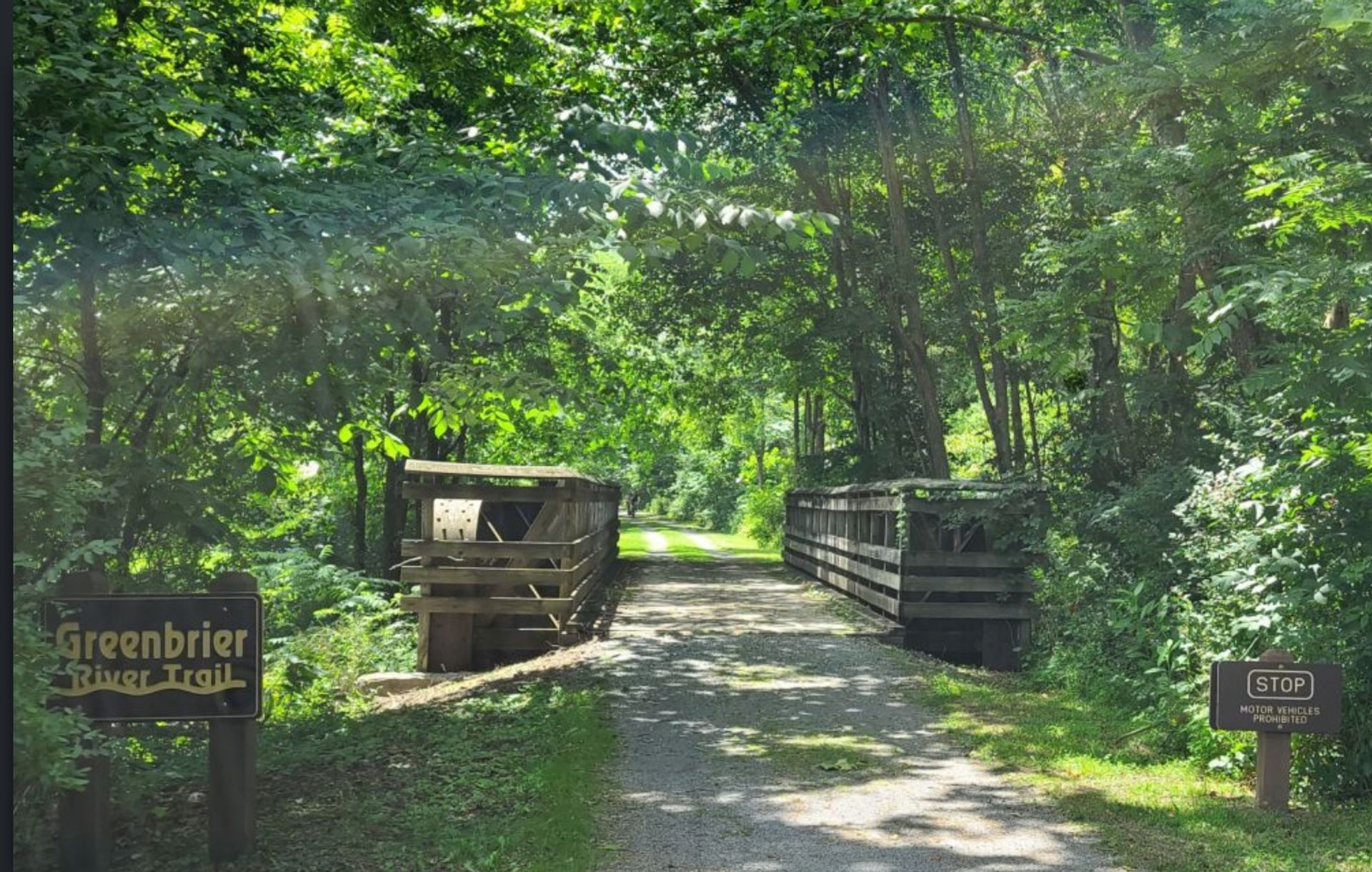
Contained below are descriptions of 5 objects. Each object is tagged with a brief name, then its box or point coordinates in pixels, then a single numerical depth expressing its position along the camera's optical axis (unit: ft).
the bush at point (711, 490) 167.53
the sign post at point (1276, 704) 19.24
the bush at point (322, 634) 31.17
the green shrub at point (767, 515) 112.68
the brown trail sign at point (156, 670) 14.98
